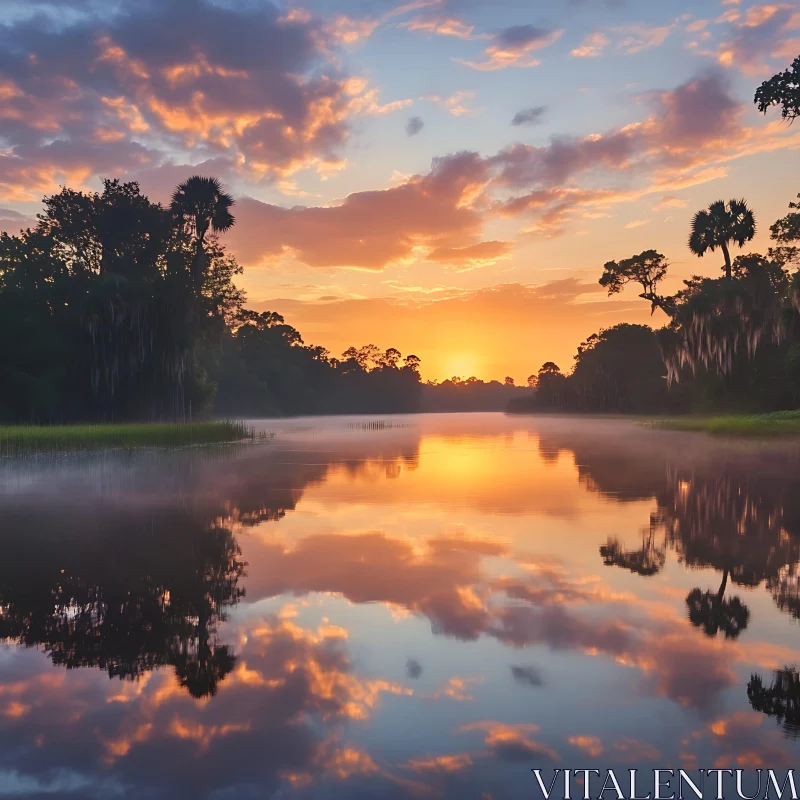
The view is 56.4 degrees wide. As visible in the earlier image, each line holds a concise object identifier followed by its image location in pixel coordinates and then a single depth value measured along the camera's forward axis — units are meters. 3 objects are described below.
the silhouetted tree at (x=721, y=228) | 59.44
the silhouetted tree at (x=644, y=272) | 69.26
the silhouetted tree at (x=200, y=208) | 57.97
